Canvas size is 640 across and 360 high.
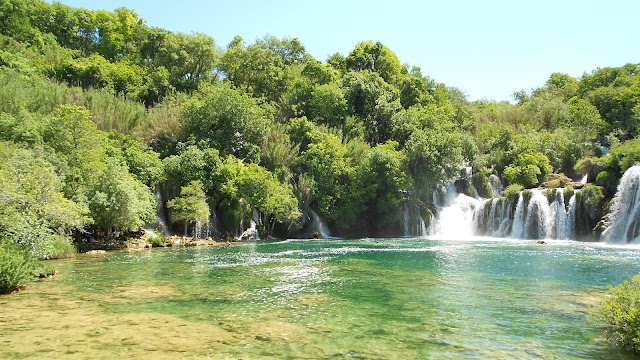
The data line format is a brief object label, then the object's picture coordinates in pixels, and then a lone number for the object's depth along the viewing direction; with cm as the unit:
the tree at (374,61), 8325
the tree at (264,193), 4559
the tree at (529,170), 5456
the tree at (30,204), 1970
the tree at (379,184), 5231
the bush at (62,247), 2784
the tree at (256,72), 7225
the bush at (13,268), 1625
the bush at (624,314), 960
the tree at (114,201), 3275
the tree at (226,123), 5369
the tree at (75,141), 3431
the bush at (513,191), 4837
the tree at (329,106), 6544
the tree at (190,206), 4094
